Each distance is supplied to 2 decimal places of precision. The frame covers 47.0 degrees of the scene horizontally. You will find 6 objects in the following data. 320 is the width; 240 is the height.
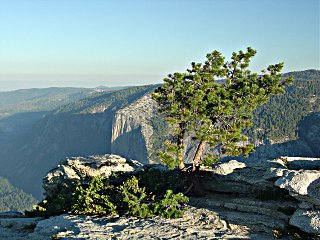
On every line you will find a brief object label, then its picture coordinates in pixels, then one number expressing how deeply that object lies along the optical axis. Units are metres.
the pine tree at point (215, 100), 27.41
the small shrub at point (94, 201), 24.43
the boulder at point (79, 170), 34.62
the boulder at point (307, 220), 18.80
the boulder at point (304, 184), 19.98
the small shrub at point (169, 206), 23.00
